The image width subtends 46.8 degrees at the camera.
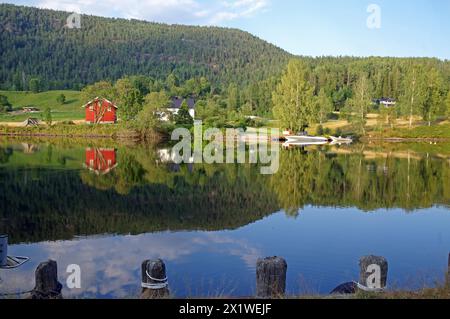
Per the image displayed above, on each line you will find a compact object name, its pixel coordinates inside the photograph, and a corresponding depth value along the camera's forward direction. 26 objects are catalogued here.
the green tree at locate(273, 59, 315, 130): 68.88
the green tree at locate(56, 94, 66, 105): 104.75
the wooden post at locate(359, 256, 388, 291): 7.77
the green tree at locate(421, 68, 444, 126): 75.19
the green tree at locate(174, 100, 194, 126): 72.06
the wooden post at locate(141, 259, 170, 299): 7.80
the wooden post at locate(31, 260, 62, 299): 7.58
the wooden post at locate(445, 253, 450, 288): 7.87
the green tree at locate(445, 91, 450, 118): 75.50
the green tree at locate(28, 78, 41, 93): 114.08
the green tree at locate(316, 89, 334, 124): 78.88
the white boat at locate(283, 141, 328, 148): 58.69
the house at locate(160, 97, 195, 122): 72.69
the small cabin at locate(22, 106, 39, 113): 95.26
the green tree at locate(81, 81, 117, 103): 80.06
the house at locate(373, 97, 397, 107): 107.62
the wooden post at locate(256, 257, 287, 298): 7.59
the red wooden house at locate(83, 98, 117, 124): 79.50
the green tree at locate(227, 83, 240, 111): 95.39
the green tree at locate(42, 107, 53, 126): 75.44
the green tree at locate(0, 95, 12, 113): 91.31
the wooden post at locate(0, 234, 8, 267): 9.75
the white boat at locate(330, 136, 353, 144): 68.17
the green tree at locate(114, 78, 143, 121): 72.81
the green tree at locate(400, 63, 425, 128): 75.38
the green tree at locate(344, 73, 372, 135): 72.24
